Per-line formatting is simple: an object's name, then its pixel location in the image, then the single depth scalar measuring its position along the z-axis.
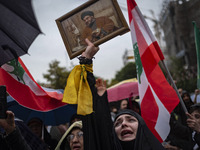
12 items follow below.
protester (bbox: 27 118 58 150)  3.42
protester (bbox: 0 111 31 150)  1.83
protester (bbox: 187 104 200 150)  2.48
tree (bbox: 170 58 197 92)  6.80
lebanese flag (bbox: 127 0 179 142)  2.75
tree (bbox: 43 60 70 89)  14.55
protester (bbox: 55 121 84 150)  2.65
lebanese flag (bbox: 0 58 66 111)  2.72
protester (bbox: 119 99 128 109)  4.80
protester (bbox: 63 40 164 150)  2.03
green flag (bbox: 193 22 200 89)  3.51
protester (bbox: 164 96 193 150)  3.20
